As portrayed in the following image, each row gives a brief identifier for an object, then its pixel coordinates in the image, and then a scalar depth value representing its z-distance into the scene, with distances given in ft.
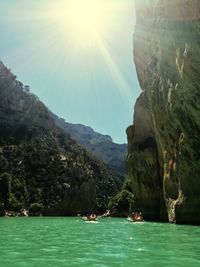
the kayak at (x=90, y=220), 92.32
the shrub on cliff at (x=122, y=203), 161.11
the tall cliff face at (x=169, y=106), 62.54
